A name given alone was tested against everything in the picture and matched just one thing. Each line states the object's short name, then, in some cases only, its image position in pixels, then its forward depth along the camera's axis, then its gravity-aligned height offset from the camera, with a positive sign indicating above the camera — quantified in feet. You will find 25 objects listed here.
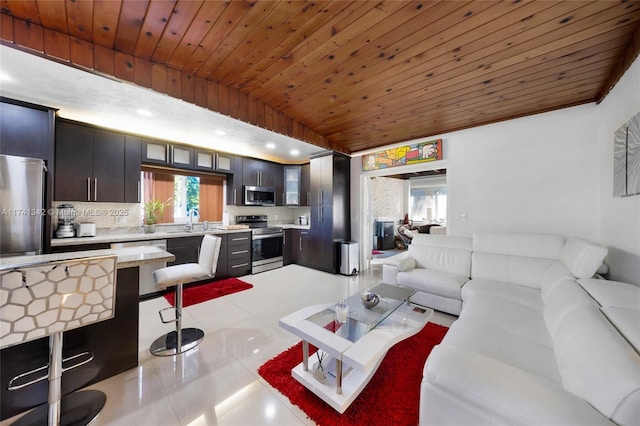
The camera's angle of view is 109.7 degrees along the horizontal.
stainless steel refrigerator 7.41 +0.21
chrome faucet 13.34 -0.31
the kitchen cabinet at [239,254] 13.35 -2.57
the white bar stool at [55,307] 3.42 -1.60
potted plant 11.52 -0.04
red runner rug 10.16 -3.93
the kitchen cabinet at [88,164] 9.13 +2.06
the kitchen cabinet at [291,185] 17.12 +2.02
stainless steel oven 14.46 -2.14
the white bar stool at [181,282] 6.64 -2.13
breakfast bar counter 4.50 -3.07
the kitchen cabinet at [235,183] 14.47 +1.84
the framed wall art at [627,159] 5.46 +1.43
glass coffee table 4.47 -2.90
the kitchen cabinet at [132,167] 10.73 +2.12
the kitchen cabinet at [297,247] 15.91 -2.56
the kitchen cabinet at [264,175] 15.10 +2.61
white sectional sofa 2.56 -2.26
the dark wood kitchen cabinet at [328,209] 14.49 +0.19
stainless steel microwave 15.06 +1.12
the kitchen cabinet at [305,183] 16.67 +2.14
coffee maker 9.32 -0.38
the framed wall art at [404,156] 12.05 +3.31
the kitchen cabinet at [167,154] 11.32 +3.02
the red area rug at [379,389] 4.44 -4.03
